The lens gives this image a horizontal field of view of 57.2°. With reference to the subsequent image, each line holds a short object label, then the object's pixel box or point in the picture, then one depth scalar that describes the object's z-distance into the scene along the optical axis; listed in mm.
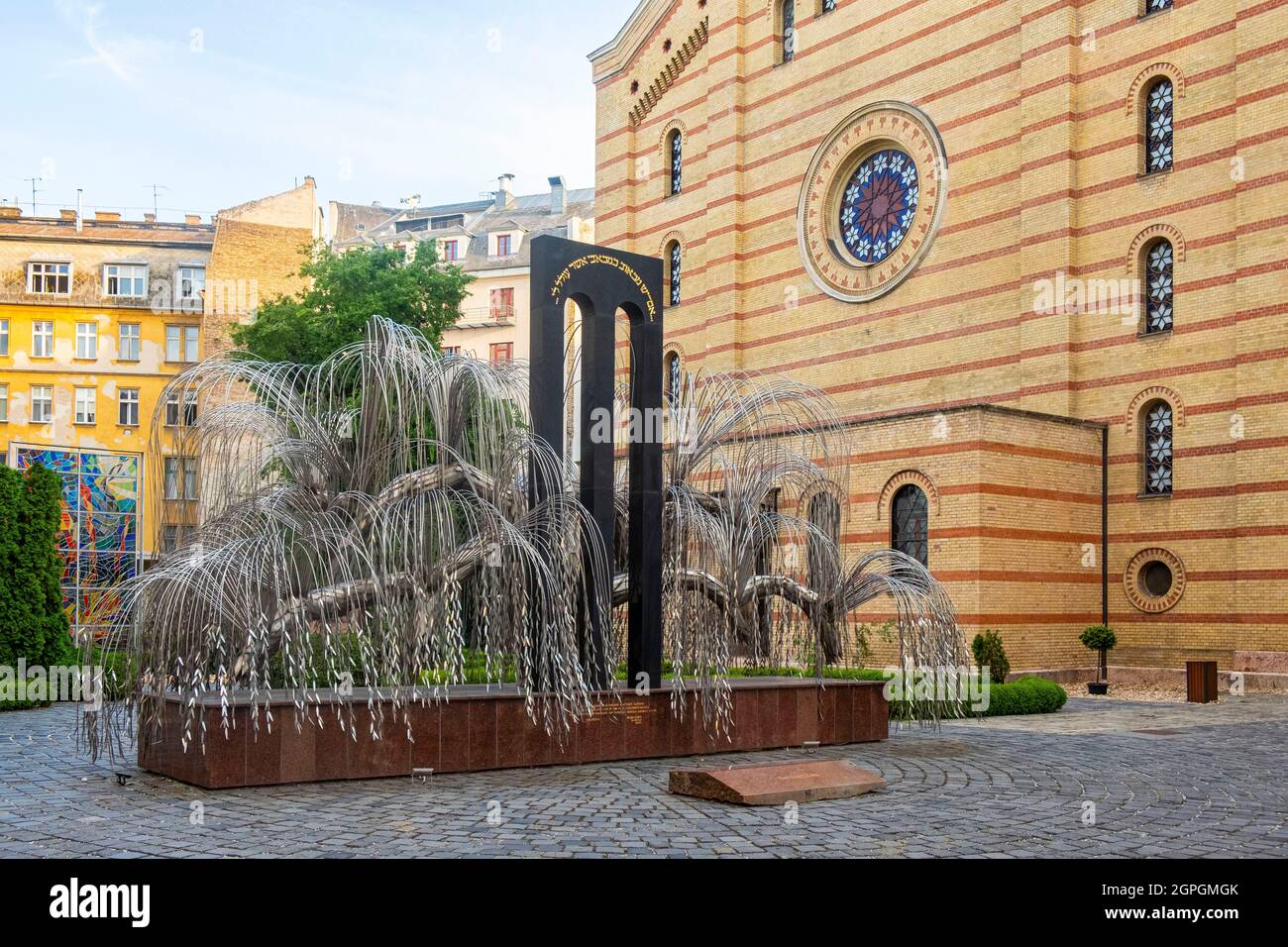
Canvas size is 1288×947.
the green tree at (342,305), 32406
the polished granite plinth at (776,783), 9766
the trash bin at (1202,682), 20203
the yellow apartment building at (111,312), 45812
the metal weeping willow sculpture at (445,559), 10414
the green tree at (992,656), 21391
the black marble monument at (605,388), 12438
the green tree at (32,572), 18047
